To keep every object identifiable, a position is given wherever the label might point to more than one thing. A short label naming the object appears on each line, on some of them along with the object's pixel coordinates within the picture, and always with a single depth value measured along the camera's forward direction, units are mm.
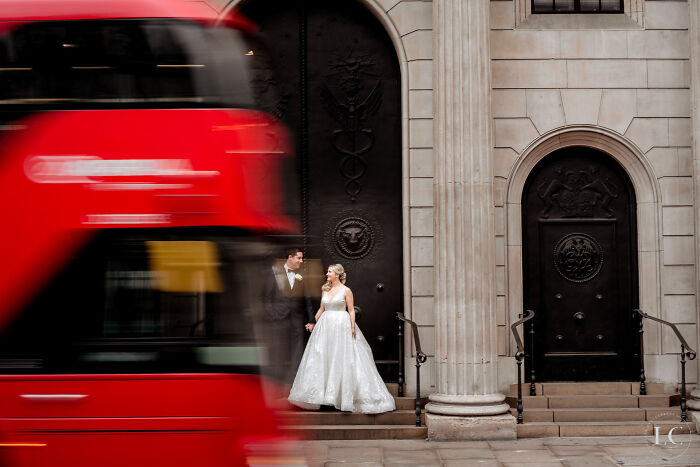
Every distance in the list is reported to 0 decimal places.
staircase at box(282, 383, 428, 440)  11719
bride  11953
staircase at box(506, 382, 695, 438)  11750
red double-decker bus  6137
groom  12656
